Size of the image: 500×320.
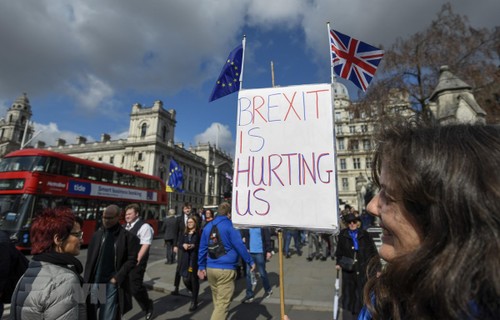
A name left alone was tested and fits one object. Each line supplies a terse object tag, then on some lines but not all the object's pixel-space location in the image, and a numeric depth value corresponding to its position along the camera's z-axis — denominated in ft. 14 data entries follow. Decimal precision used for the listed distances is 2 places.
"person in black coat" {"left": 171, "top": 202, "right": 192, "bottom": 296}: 27.27
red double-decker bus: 35.04
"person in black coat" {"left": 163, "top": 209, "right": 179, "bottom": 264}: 30.04
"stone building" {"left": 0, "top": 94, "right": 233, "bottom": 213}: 168.25
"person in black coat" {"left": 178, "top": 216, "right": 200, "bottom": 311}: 16.51
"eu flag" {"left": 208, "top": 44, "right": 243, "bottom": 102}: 12.47
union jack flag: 12.46
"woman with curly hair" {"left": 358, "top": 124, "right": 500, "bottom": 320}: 2.00
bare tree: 36.42
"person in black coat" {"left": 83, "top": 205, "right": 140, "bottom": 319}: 10.69
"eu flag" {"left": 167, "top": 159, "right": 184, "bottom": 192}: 55.57
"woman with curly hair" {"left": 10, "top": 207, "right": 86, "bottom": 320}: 6.23
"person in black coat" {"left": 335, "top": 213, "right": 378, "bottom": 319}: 14.30
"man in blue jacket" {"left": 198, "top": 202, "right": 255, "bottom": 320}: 11.57
